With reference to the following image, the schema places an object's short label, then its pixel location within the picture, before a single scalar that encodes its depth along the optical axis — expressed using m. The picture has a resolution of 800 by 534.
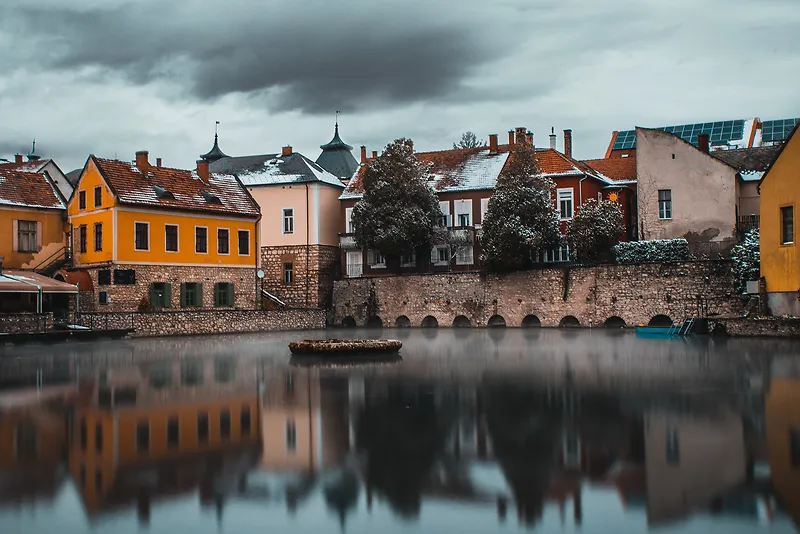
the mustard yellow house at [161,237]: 40.97
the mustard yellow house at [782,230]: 31.20
